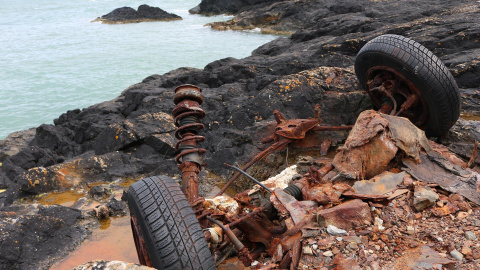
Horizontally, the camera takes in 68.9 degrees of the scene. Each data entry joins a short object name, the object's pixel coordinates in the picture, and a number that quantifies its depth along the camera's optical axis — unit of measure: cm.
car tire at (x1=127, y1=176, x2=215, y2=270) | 232
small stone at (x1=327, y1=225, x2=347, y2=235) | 255
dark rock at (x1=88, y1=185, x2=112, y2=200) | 505
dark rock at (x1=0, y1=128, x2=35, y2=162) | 820
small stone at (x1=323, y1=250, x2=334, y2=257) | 241
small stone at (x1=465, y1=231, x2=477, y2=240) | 244
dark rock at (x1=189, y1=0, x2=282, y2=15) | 3098
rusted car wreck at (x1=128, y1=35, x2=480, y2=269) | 246
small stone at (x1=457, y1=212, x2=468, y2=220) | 266
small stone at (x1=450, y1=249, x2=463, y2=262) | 228
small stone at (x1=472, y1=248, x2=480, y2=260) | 228
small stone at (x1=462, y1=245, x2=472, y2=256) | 230
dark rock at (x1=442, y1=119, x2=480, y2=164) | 420
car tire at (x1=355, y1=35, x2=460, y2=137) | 385
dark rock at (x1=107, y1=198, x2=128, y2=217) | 460
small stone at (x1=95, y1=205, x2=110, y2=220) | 448
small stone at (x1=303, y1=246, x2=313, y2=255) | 246
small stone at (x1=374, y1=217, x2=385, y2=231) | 261
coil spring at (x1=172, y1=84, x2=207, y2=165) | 365
